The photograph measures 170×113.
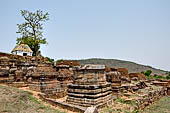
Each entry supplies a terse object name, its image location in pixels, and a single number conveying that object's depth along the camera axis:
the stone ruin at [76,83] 4.83
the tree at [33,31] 20.83
